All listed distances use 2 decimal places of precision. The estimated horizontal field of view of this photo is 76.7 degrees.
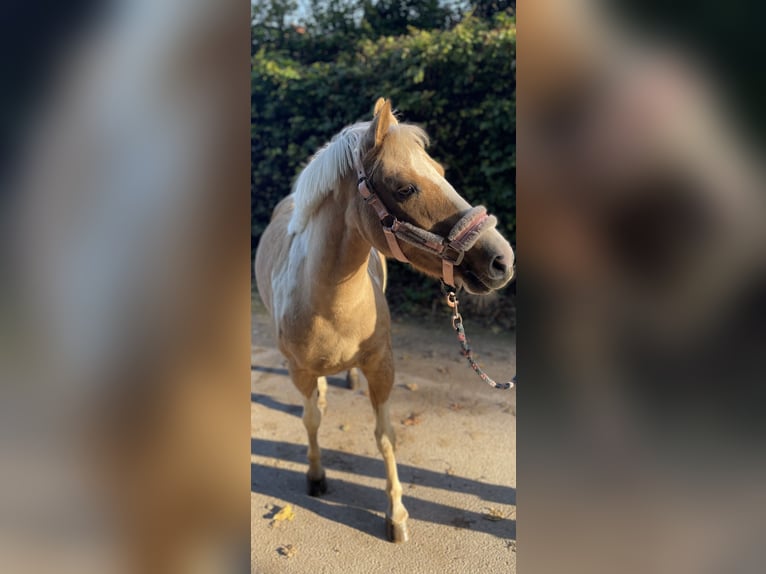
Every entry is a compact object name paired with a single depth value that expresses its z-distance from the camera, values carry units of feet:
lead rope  5.65
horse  5.74
